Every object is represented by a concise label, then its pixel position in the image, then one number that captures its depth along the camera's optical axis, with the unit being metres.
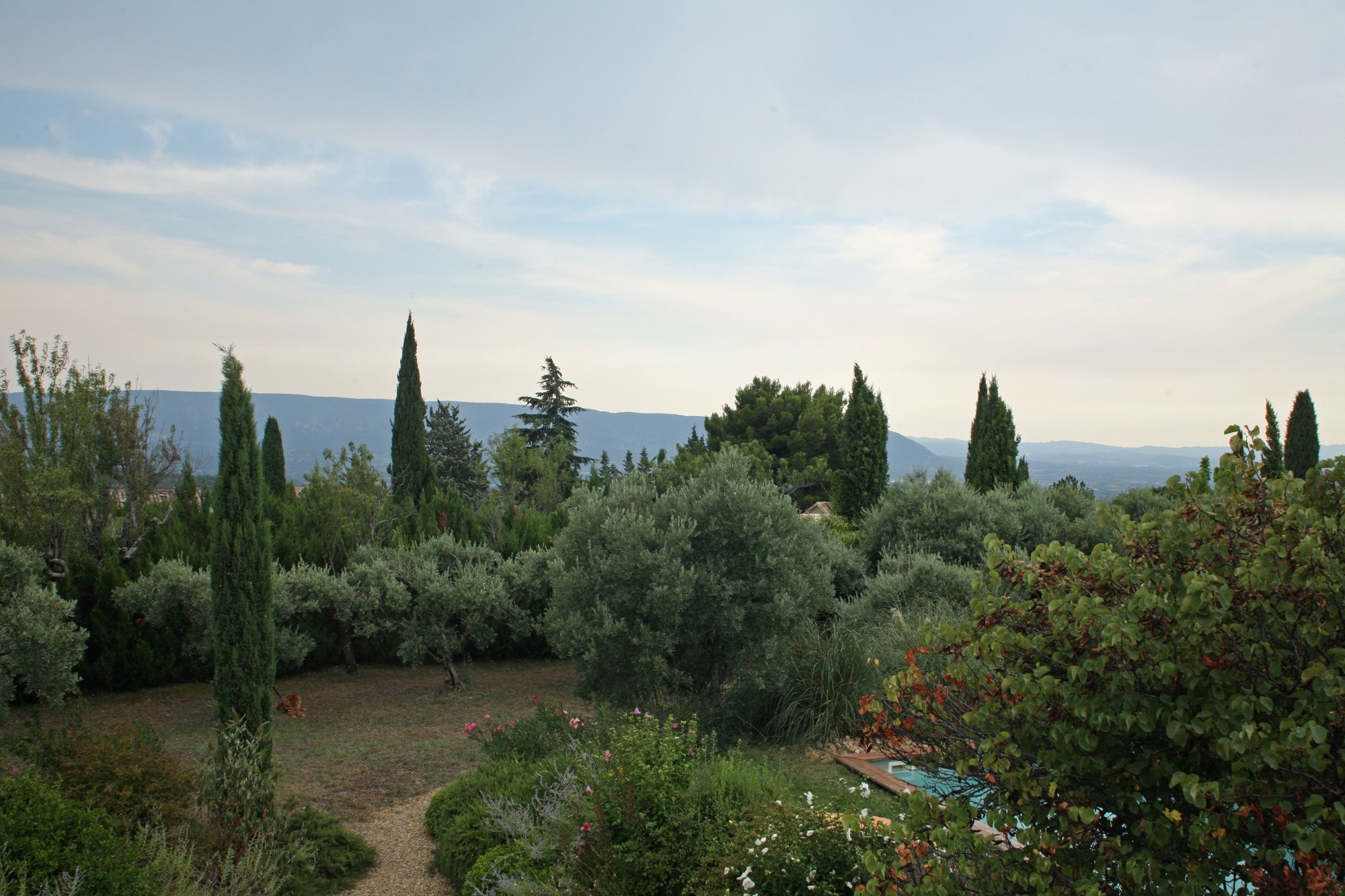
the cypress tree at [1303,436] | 29.61
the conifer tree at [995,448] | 20.94
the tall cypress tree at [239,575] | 6.81
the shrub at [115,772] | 4.81
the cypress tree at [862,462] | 18.59
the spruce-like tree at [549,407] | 39.69
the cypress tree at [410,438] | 21.91
